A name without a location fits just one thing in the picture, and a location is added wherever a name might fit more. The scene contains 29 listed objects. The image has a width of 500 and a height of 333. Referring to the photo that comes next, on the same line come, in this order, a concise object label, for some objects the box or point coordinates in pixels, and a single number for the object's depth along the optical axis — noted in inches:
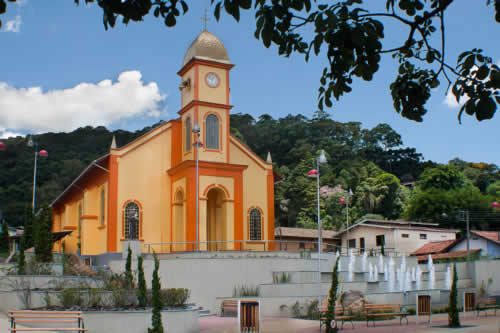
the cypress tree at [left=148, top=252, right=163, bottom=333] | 585.6
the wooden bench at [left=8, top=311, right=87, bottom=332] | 557.3
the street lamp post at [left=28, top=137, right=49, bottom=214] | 1317.9
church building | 1339.8
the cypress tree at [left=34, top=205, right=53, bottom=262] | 1069.8
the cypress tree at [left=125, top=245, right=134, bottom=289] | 913.0
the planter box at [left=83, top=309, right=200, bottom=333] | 651.5
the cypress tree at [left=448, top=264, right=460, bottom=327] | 739.4
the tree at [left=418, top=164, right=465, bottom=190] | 2716.5
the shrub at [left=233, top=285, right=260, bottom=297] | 1044.5
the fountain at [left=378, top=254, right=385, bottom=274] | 1338.6
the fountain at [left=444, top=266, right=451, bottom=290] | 1329.1
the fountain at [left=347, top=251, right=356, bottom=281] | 1223.5
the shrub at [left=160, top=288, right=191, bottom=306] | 748.0
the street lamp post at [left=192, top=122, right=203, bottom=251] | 1240.0
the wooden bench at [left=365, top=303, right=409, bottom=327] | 804.0
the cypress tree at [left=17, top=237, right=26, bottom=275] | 935.7
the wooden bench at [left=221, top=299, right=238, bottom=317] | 951.0
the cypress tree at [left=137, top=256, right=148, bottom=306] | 685.9
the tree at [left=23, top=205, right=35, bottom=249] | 1234.4
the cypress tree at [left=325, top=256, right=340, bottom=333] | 636.7
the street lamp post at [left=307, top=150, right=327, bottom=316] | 944.3
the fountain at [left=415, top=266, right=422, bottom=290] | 1337.4
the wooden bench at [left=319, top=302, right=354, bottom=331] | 777.2
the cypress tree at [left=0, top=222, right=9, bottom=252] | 1457.9
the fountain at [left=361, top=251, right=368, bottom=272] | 1306.6
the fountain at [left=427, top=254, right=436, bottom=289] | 1342.3
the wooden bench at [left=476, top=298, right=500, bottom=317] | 936.0
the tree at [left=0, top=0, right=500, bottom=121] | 211.9
